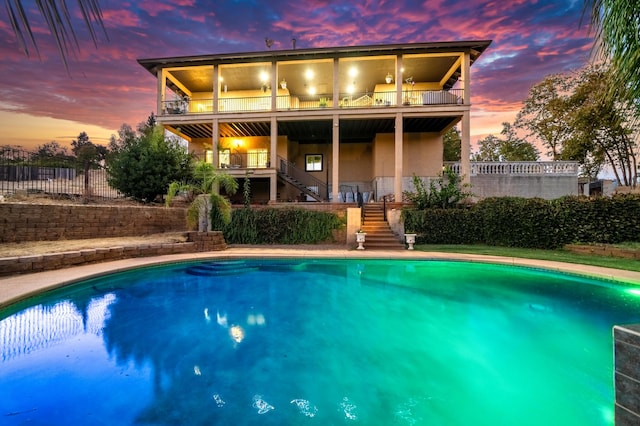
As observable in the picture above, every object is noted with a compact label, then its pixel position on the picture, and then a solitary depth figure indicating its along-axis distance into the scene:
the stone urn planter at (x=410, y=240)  10.00
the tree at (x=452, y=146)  24.05
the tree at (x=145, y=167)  12.18
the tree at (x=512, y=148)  24.23
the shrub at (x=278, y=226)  11.28
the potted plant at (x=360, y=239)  10.03
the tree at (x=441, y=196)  11.74
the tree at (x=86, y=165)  10.99
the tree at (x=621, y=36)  2.54
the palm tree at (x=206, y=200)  10.02
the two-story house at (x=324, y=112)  13.51
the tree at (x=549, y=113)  17.89
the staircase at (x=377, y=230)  10.31
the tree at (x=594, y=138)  15.50
